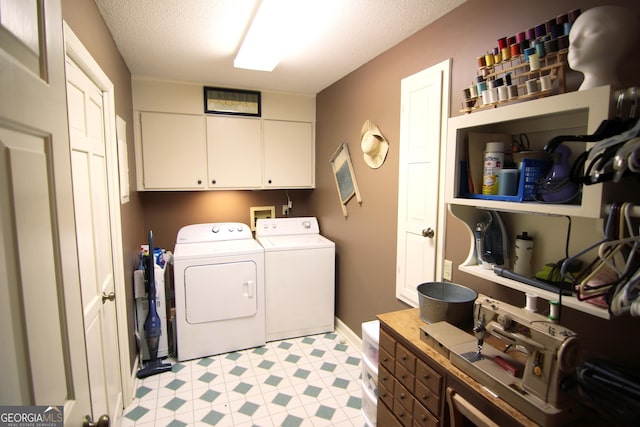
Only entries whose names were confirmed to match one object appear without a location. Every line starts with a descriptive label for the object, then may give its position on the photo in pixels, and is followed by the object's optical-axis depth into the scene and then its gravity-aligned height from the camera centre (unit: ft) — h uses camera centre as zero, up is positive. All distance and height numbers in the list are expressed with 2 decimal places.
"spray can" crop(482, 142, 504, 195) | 4.43 +0.32
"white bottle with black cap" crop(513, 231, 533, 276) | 4.46 -0.94
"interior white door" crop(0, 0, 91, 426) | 1.93 -0.24
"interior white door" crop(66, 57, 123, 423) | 4.76 -0.78
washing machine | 9.89 -3.09
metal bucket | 4.95 -1.86
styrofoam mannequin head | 3.26 +1.49
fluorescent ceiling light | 5.62 +3.11
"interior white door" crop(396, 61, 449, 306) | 6.25 +0.21
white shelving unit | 3.12 +0.66
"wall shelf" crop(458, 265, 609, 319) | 3.22 -1.23
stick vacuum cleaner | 8.35 -3.73
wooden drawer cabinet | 4.40 -3.00
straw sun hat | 8.02 +1.07
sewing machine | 3.19 -2.04
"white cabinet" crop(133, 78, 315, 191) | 10.04 +1.55
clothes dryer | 8.90 -3.12
